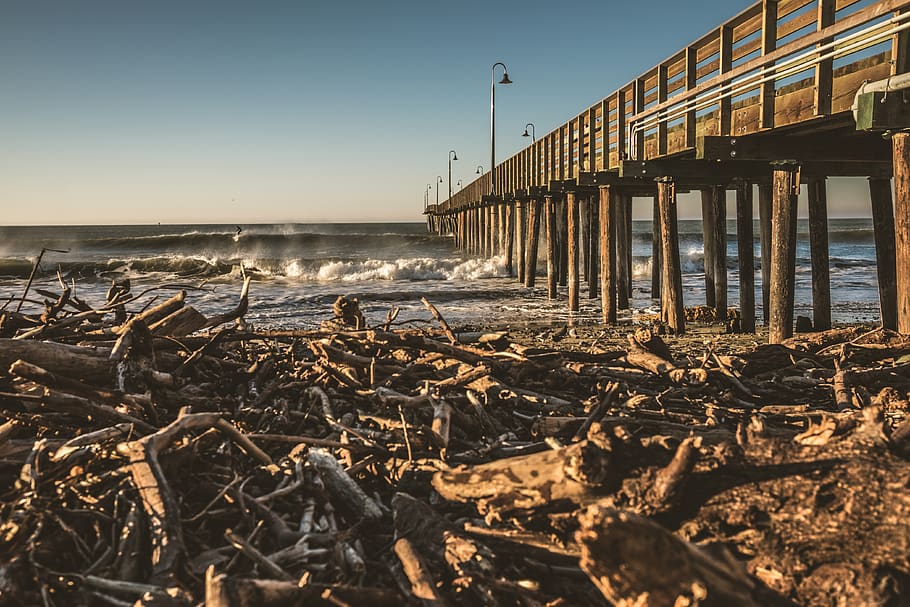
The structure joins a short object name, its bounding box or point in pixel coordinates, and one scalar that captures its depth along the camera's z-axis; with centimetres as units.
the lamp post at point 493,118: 2938
